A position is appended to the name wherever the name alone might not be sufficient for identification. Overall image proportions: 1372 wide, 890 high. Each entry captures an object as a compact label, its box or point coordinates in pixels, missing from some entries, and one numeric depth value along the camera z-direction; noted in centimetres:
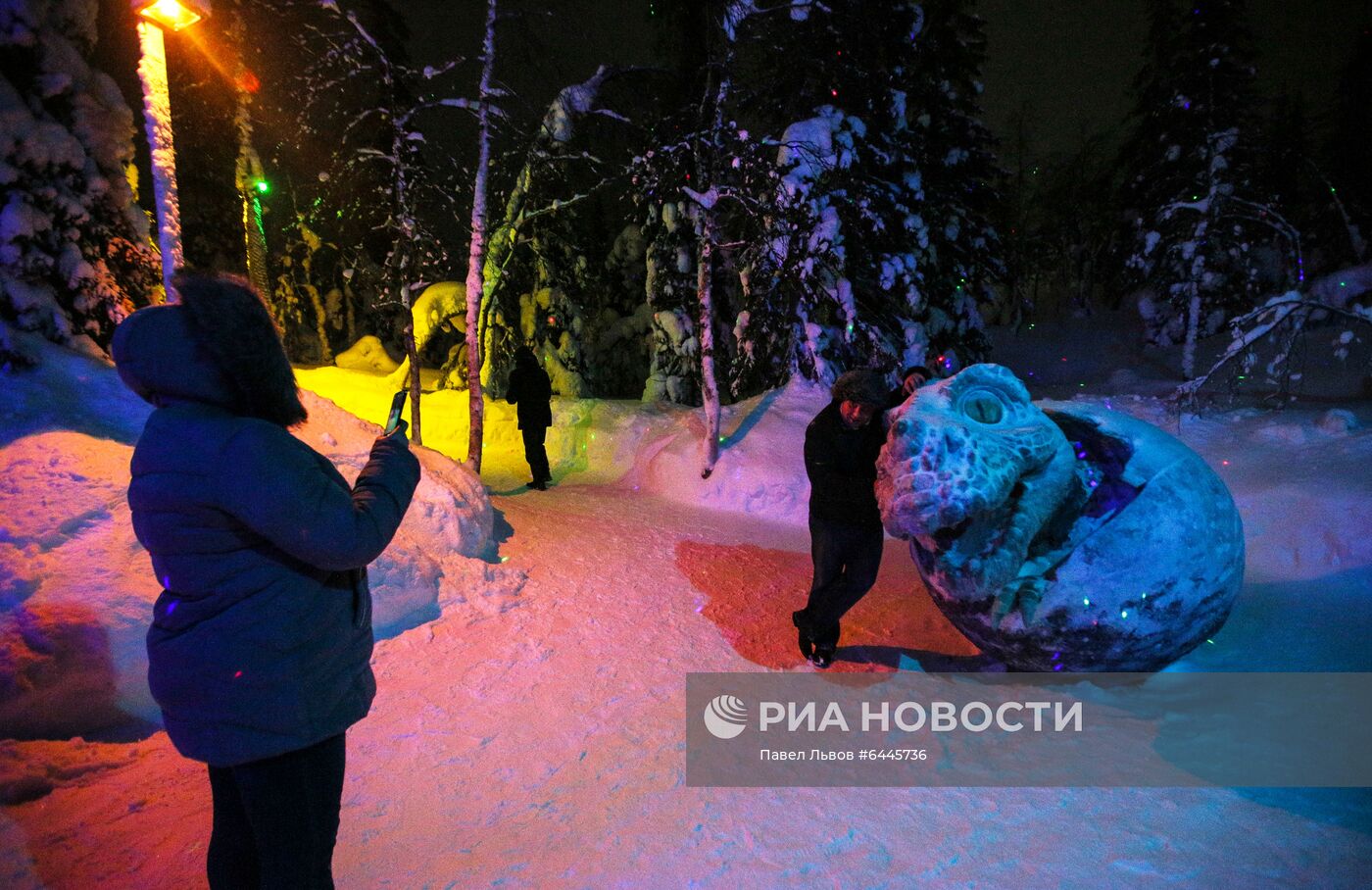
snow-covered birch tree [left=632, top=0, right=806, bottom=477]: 839
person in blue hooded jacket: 153
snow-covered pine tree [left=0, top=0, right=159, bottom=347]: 486
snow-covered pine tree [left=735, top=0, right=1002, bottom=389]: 938
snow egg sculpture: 302
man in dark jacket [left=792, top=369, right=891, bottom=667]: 404
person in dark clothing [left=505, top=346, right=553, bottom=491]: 953
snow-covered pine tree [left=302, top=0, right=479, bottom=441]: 822
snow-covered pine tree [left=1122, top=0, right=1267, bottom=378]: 1641
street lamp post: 482
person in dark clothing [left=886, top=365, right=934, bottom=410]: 443
